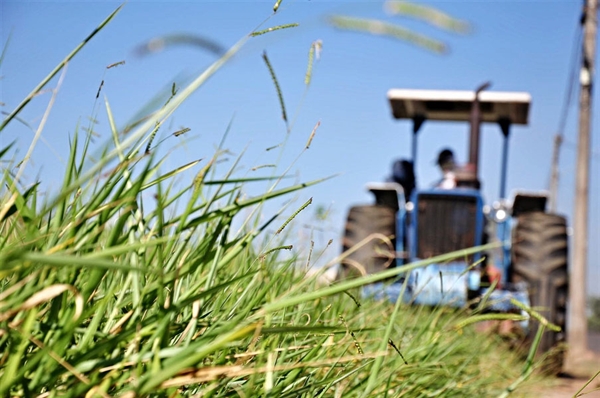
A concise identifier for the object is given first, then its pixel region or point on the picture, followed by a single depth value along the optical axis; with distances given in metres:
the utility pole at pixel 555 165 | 29.28
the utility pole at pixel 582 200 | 11.19
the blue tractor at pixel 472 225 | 6.09
